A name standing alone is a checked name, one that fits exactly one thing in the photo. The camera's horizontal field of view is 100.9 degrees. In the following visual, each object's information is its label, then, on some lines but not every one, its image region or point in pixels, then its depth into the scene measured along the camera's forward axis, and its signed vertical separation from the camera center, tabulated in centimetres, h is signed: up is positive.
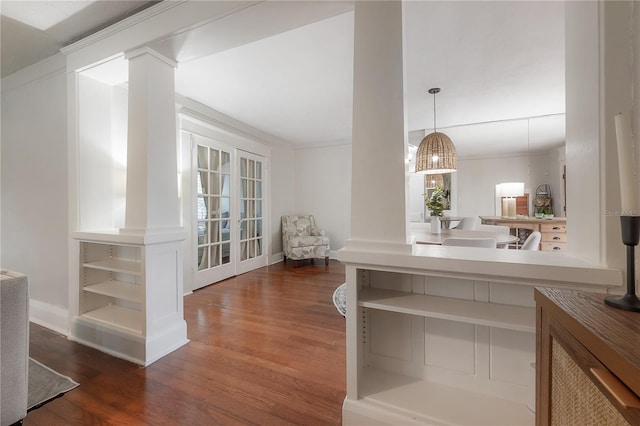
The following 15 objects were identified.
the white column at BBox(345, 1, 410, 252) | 127 +40
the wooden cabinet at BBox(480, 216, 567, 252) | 374 -26
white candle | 69 +12
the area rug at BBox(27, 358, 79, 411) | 150 -104
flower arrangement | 304 +10
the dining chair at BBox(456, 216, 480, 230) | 401 -19
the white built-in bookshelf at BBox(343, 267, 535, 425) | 117 -70
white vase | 304 -14
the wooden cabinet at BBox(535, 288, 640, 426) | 45 -31
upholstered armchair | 490 -51
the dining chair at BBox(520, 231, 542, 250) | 231 -27
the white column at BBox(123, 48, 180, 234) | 191 +52
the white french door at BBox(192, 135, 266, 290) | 363 +4
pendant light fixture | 295 +65
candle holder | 67 -14
